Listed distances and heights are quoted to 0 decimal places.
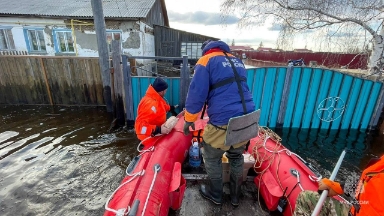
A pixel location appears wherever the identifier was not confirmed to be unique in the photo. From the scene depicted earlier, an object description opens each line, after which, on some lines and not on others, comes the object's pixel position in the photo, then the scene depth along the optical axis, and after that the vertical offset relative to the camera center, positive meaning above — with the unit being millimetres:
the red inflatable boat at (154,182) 1822 -1371
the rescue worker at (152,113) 3025 -1005
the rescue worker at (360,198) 1188 -932
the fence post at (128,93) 4900 -1160
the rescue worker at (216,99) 1995 -488
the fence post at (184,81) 4898 -793
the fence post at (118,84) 4922 -983
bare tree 6547 +1089
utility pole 5406 +50
